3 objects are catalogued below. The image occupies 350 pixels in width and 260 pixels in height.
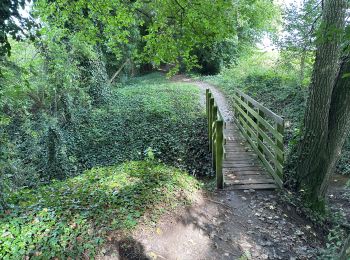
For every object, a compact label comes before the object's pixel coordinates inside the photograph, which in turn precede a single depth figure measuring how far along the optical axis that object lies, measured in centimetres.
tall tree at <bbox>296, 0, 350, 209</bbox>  462
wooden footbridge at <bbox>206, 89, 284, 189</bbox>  524
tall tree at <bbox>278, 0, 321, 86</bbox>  900
